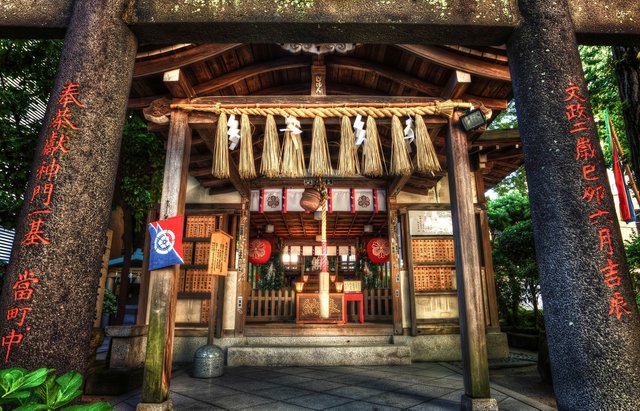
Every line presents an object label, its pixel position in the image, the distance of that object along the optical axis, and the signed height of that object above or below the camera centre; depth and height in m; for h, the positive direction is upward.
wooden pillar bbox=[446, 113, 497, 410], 4.12 +0.10
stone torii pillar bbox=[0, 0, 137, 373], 2.08 +0.54
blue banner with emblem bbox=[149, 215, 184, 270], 4.18 +0.48
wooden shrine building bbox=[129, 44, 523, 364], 5.00 +2.42
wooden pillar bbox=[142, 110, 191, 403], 4.03 -0.20
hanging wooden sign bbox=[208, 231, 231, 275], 6.10 +0.54
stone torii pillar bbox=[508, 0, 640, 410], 2.12 +0.37
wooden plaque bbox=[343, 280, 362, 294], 10.27 -0.15
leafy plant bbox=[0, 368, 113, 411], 1.21 -0.41
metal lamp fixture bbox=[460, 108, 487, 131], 4.56 +2.20
